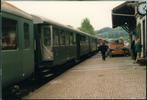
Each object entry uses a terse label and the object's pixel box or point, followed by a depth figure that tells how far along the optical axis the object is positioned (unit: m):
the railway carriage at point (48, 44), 10.27
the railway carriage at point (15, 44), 6.61
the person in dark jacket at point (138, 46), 15.07
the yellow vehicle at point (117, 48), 24.27
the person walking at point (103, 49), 19.57
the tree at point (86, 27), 46.41
